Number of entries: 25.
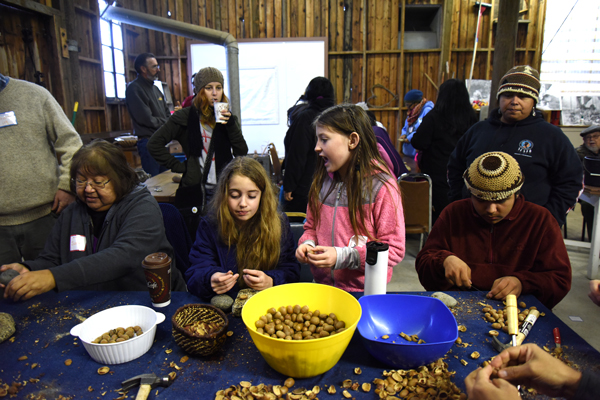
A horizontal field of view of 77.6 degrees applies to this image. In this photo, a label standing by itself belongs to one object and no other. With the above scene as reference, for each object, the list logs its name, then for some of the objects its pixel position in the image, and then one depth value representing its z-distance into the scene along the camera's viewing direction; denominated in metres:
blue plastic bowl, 1.01
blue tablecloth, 1.00
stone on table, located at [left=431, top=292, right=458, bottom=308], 1.36
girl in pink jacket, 1.61
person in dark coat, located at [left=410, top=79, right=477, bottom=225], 3.40
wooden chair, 3.44
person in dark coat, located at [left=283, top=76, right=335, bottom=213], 3.10
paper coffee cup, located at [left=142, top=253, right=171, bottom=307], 1.30
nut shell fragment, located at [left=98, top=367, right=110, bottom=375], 1.04
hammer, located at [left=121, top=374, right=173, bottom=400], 0.98
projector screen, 7.95
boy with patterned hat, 1.46
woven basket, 1.08
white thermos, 1.19
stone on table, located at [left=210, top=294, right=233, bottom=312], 1.36
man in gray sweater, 2.10
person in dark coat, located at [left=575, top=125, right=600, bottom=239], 3.63
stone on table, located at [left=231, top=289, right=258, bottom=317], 1.32
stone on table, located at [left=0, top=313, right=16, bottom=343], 1.21
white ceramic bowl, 1.07
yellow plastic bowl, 0.95
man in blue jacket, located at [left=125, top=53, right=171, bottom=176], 4.84
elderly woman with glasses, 1.64
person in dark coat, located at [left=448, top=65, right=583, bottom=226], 2.16
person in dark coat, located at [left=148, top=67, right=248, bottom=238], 2.79
